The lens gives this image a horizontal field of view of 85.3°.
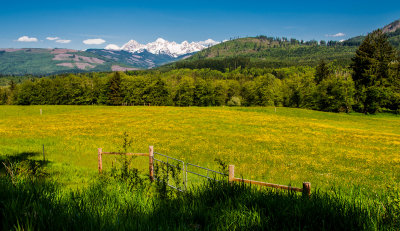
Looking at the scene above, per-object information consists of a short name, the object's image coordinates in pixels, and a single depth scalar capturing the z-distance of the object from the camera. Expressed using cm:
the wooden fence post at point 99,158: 1222
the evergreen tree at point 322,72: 9662
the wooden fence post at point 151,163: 1188
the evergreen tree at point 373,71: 6638
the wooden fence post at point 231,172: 734
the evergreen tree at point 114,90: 10506
